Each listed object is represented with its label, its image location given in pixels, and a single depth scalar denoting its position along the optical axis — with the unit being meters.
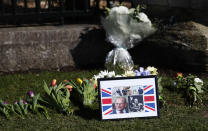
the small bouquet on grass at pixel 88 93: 3.77
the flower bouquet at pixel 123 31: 4.79
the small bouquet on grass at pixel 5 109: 3.56
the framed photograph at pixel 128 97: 3.44
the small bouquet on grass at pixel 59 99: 3.64
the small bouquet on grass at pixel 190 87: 3.98
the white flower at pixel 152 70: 3.98
